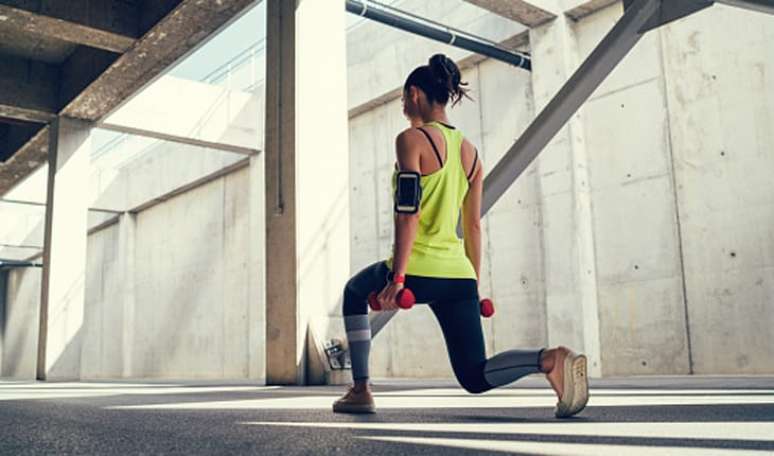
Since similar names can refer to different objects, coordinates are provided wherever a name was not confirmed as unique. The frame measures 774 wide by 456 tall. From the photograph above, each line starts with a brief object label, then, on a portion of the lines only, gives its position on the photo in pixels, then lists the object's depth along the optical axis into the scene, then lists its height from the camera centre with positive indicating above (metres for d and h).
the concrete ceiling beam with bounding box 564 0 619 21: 10.54 +4.60
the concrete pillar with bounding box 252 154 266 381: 15.71 +1.93
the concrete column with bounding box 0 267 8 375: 29.58 +2.27
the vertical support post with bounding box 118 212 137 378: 20.75 +2.09
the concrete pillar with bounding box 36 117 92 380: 13.02 +1.88
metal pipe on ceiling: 11.10 +4.54
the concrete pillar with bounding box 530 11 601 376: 9.97 +1.66
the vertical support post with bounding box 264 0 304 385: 7.19 +1.43
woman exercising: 2.63 +0.36
